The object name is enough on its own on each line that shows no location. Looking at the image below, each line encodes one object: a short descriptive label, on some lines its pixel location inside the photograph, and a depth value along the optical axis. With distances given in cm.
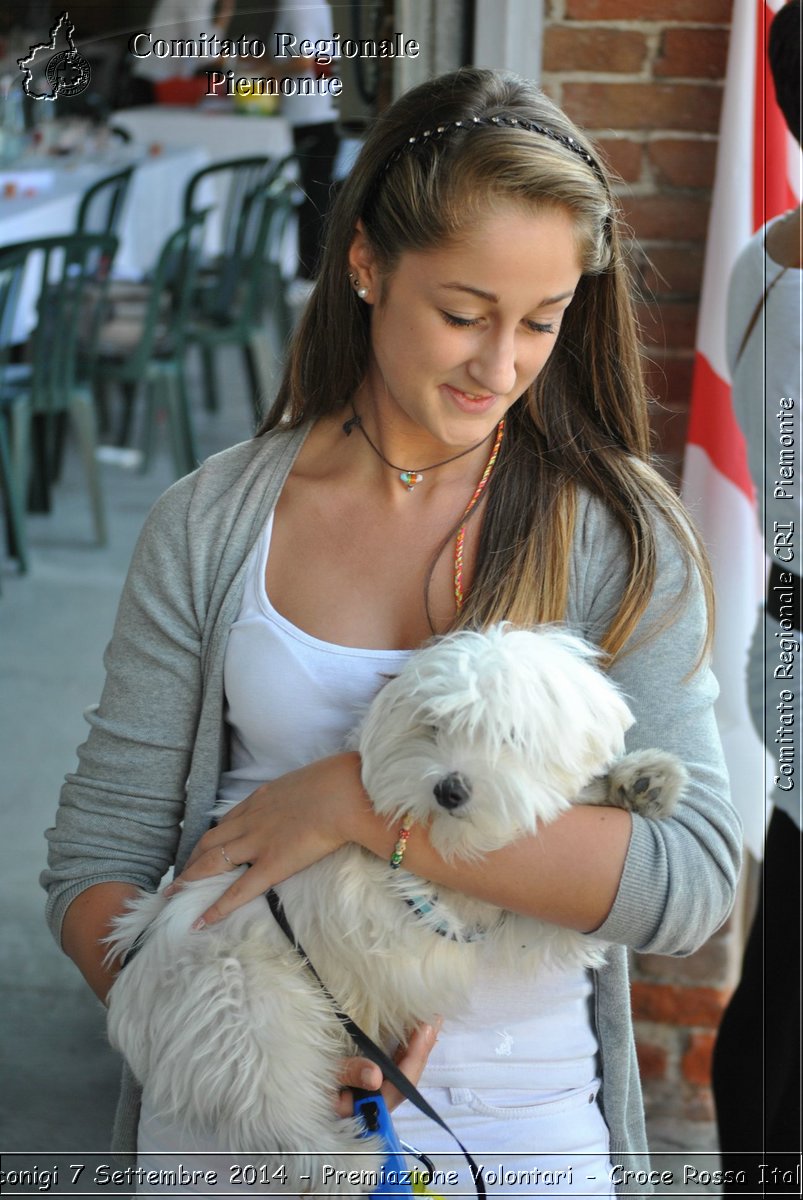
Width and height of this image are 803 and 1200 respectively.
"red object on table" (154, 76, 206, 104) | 691
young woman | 118
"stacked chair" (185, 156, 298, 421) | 582
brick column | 195
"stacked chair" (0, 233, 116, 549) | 457
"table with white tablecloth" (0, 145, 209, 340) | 547
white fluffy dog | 108
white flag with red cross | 189
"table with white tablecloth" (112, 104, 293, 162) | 717
